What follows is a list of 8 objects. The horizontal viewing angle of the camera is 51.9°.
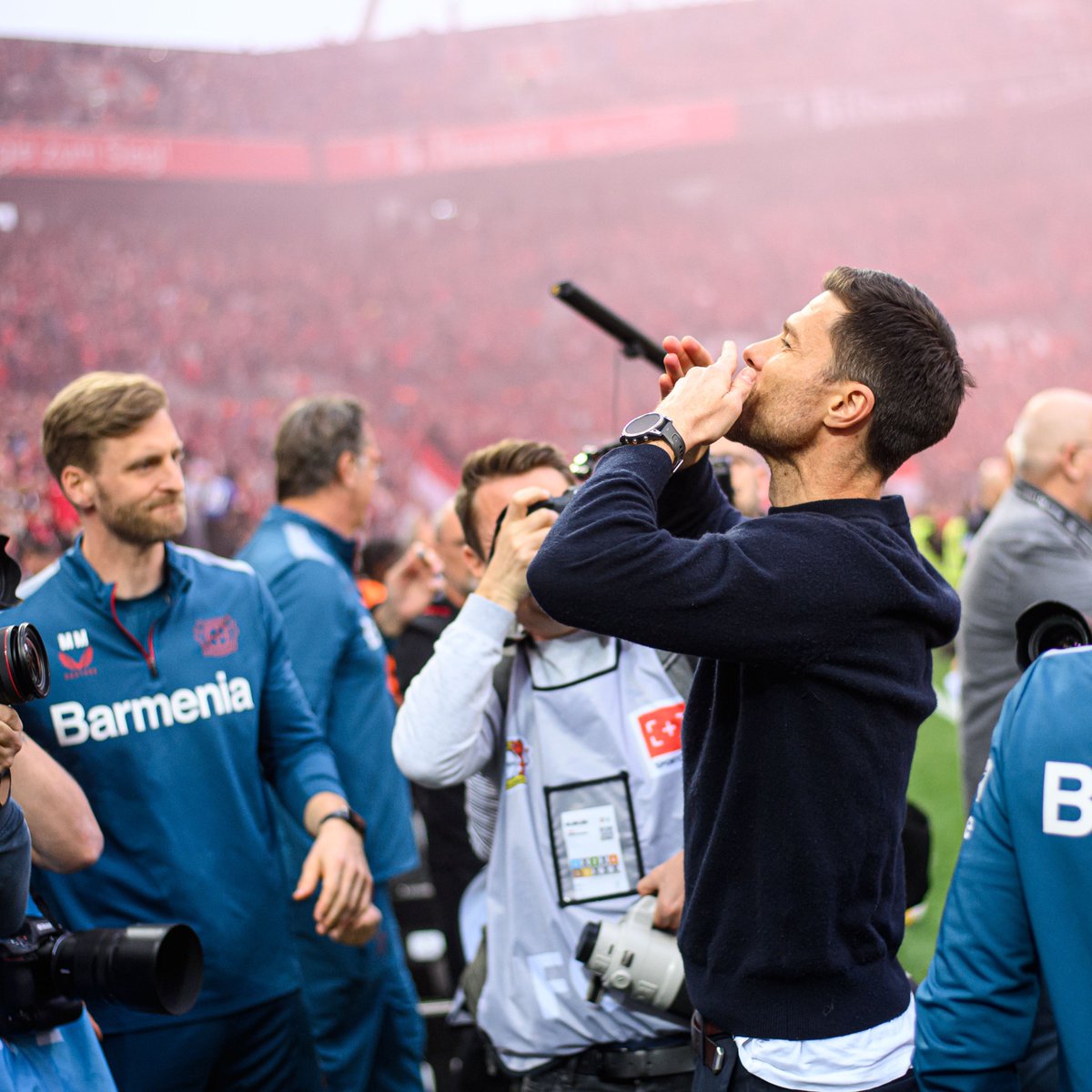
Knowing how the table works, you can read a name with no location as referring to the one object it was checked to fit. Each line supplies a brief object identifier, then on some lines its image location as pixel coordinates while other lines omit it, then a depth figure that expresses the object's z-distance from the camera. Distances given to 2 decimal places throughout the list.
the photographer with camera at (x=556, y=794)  1.78
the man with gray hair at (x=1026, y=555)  3.08
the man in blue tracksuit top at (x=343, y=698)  2.98
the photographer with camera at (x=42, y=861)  1.48
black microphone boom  2.61
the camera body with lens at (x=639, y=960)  1.70
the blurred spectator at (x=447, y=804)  3.82
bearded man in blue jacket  2.17
